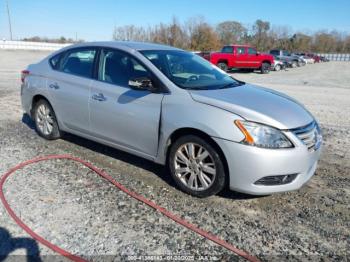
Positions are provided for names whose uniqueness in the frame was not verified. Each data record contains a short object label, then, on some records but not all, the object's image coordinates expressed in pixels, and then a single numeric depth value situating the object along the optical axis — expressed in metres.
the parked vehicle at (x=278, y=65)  29.36
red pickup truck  22.22
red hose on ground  2.78
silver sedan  3.35
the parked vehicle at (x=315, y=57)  54.25
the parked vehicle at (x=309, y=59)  49.44
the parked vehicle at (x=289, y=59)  34.50
